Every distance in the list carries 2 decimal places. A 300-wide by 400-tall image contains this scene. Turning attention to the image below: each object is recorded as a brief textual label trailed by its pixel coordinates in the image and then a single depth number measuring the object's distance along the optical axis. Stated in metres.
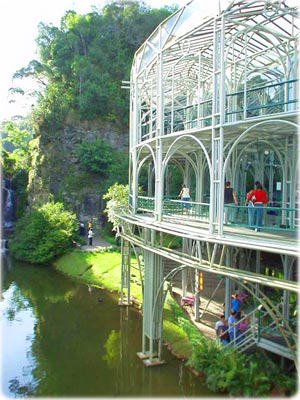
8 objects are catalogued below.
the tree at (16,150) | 44.24
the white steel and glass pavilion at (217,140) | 9.83
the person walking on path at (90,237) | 30.97
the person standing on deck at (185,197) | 15.54
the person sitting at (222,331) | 12.38
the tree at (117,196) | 24.69
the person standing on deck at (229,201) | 12.44
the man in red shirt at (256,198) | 11.34
